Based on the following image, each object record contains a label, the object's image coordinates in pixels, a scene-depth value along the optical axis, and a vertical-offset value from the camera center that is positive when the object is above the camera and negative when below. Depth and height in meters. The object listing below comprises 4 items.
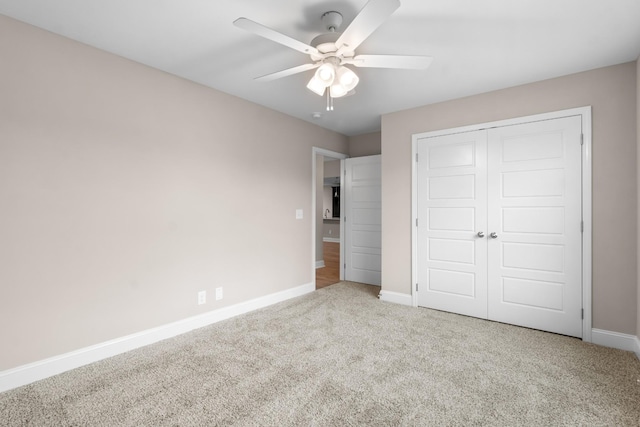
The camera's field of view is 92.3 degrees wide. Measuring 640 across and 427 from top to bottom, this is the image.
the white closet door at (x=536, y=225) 2.86 -0.15
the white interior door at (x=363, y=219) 4.75 -0.14
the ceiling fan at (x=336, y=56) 1.67 +0.98
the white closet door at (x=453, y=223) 3.35 -0.14
